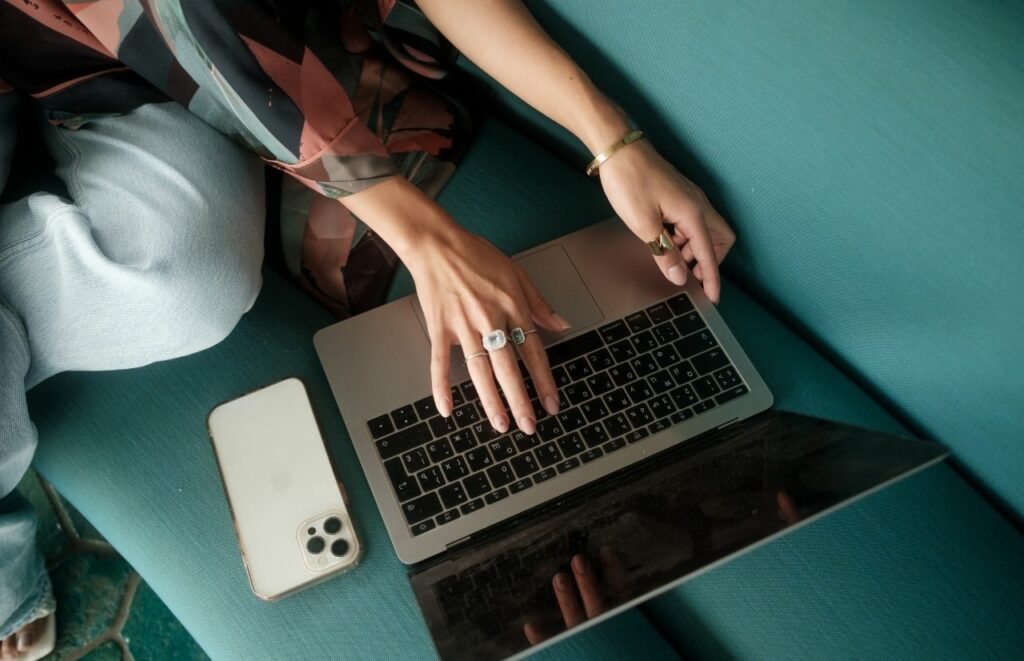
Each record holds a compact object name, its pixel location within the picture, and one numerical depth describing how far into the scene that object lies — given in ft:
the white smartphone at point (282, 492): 2.31
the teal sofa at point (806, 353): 1.92
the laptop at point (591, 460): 2.13
